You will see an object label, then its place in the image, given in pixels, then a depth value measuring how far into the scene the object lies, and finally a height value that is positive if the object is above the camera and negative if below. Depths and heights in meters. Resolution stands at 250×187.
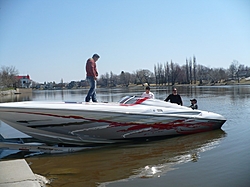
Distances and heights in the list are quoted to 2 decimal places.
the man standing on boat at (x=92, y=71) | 7.50 +0.53
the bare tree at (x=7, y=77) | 51.73 +3.50
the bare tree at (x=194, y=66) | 90.49 +7.02
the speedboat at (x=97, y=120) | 6.06 -0.84
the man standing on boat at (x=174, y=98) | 9.11 -0.48
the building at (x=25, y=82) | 98.06 +3.70
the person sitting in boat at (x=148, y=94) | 7.98 -0.25
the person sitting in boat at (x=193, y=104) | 9.04 -0.72
